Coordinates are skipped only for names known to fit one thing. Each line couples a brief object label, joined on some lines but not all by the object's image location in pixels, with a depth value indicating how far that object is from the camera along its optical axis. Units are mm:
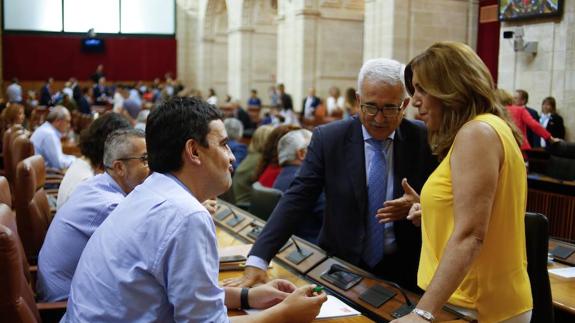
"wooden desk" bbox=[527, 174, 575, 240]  6594
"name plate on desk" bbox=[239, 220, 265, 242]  3322
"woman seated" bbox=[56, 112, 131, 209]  3375
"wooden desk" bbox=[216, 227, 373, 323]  2092
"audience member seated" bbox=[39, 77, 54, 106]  21388
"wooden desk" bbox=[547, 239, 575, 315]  2393
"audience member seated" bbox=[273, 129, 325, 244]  4125
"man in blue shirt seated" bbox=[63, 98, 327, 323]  1497
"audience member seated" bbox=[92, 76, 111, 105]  22359
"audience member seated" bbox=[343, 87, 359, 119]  9711
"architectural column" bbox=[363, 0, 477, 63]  12281
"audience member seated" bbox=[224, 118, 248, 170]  6312
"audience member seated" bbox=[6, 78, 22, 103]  21594
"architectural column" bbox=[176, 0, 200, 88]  25078
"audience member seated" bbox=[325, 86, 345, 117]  14070
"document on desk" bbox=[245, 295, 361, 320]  2107
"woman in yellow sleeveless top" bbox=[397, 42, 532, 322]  1746
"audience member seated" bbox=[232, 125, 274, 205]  5188
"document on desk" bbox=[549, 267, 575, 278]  2756
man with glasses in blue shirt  2527
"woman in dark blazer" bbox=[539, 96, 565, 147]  9484
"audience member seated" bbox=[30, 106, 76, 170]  6785
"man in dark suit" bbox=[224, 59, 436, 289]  2631
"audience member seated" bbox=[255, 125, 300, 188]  4597
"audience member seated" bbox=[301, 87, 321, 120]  14625
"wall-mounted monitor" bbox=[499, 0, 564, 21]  9547
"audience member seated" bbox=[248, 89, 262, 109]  18125
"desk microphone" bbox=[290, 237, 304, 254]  2818
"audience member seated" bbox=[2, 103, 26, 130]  8807
